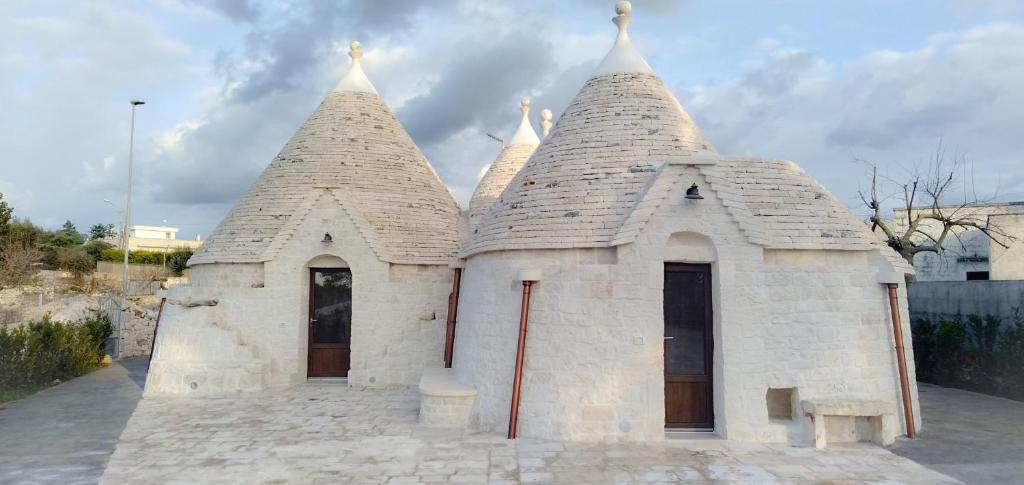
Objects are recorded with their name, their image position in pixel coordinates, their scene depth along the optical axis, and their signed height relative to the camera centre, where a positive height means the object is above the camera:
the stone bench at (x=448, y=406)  8.92 -1.31
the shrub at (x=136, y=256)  40.25 +3.72
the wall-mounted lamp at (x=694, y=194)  8.25 +1.60
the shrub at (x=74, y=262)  35.84 +2.95
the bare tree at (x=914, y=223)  16.45 +2.54
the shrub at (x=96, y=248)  40.03 +4.22
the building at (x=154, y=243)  53.66 +6.40
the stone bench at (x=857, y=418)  7.95 -1.33
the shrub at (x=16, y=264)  28.05 +2.27
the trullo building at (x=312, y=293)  12.07 +0.43
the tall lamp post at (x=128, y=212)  23.62 +4.29
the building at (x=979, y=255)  20.59 +2.21
